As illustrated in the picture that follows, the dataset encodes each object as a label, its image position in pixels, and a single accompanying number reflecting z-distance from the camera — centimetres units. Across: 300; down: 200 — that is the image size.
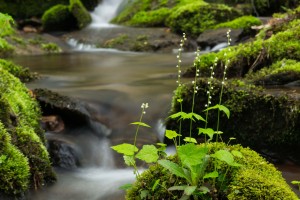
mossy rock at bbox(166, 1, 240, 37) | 1548
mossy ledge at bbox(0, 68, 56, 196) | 399
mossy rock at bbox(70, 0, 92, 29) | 1895
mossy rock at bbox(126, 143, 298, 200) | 288
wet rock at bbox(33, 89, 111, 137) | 608
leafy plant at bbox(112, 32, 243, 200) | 272
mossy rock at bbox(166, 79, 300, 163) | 512
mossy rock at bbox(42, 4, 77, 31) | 1909
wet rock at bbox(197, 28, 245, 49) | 1317
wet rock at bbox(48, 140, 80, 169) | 525
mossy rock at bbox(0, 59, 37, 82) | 798
